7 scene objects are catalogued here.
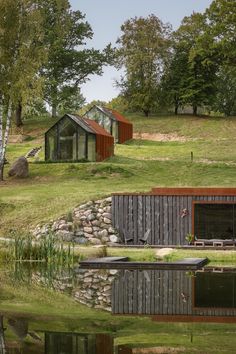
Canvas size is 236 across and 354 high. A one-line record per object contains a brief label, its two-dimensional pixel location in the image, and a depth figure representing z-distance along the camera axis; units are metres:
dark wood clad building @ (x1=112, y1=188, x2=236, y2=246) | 35.88
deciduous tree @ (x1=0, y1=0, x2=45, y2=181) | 45.53
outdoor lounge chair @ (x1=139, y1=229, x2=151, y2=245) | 36.53
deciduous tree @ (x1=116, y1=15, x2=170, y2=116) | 83.44
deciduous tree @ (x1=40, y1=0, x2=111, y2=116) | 77.25
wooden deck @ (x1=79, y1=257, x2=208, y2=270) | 27.76
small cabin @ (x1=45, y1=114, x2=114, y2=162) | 52.06
